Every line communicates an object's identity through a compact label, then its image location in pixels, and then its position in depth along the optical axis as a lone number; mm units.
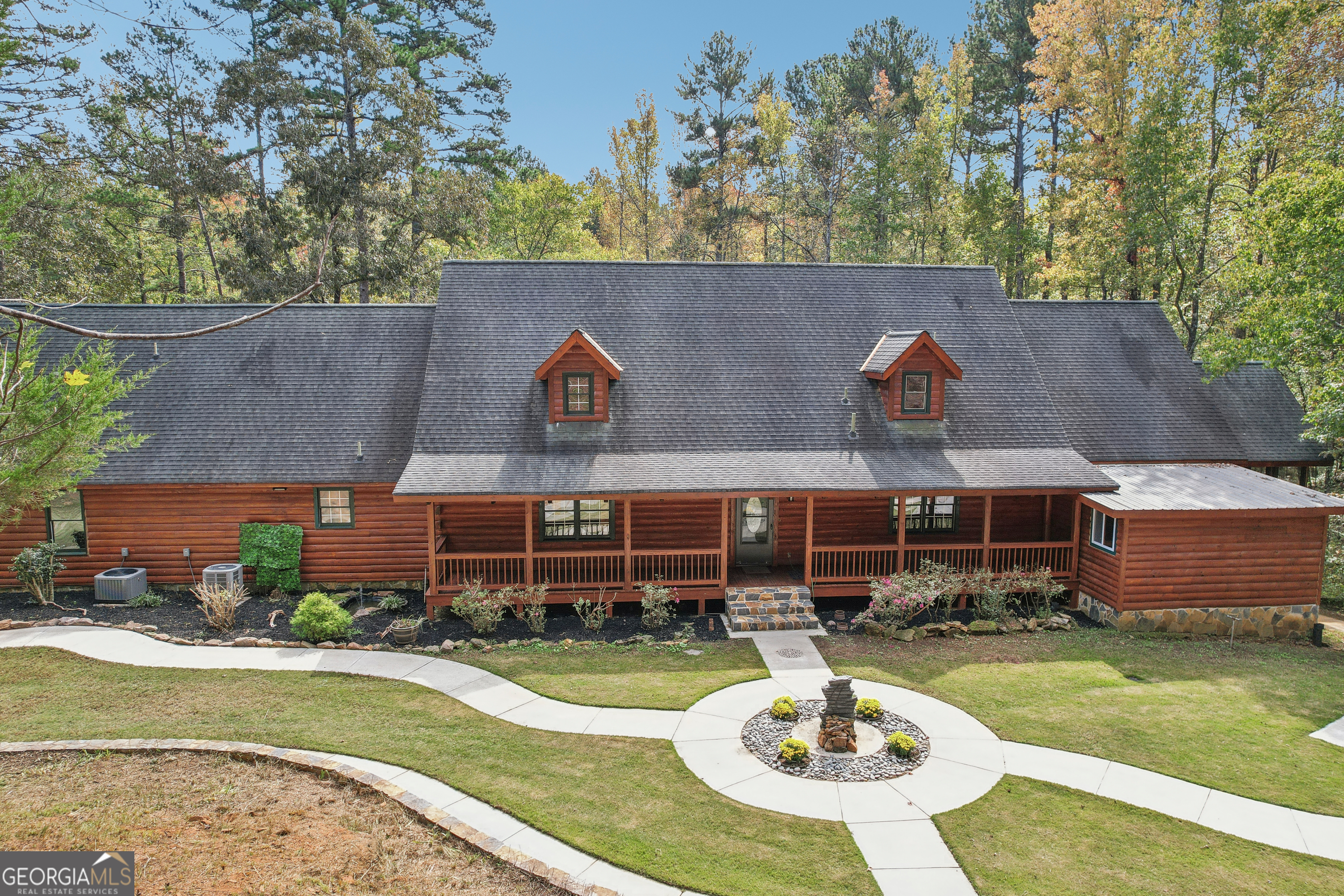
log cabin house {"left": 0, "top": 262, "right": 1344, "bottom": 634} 14555
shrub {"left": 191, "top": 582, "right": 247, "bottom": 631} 13875
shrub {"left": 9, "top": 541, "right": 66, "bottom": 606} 15516
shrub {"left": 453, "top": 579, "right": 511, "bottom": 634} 13883
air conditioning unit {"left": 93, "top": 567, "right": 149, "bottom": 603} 15438
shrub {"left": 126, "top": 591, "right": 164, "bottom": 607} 15367
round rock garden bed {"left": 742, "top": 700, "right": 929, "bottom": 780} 9227
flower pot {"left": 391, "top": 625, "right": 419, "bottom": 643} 13477
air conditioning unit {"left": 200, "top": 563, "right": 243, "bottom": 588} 15281
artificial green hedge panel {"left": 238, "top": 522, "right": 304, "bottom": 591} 16062
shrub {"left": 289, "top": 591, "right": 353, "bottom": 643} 13375
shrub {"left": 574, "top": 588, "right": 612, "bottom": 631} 14305
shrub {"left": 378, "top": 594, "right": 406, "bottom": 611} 15312
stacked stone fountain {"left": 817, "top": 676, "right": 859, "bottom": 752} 9734
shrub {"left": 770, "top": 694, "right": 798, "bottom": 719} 10523
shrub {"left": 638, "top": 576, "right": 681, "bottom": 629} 14383
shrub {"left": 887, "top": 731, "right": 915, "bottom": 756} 9484
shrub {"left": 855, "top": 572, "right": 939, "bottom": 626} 14148
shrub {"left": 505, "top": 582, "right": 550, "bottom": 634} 14031
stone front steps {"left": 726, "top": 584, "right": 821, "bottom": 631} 14461
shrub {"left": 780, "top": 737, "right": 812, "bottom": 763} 9359
